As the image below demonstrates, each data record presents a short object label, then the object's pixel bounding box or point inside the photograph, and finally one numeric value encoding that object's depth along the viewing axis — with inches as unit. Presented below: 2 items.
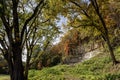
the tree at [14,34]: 163.4
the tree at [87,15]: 263.1
